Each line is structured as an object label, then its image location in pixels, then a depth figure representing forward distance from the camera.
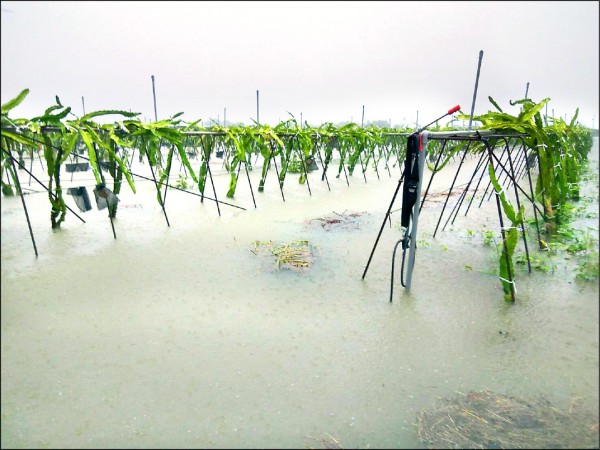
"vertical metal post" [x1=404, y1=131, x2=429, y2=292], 3.01
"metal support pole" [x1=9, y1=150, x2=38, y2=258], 3.76
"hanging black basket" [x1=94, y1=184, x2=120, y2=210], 4.58
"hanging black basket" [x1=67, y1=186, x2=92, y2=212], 4.74
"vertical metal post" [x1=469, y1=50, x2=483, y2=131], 3.32
